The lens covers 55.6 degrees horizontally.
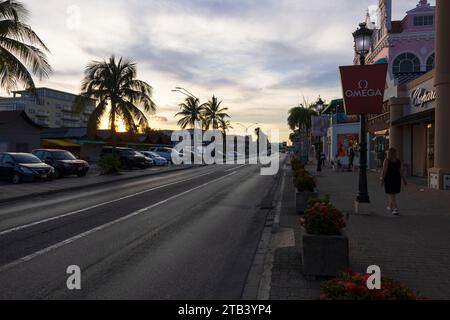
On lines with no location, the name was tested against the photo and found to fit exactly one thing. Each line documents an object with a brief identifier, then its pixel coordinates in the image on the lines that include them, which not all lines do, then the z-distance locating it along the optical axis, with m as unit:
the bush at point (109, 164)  27.47
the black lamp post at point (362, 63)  10.98
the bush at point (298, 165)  18.09
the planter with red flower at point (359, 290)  3.54
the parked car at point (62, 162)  24.72
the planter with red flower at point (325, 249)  5.64
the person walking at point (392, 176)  10.69
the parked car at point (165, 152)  47.14
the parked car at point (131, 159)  34.78
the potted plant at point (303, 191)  11.70
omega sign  10.93
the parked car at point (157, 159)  41.12
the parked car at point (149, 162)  36.14
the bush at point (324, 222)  5.82
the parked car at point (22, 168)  21.22
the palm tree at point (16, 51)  16.80
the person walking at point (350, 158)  31.47
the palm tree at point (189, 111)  59.44
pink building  28.39
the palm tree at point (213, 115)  66.69
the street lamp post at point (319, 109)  30.55
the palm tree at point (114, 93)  30.05
